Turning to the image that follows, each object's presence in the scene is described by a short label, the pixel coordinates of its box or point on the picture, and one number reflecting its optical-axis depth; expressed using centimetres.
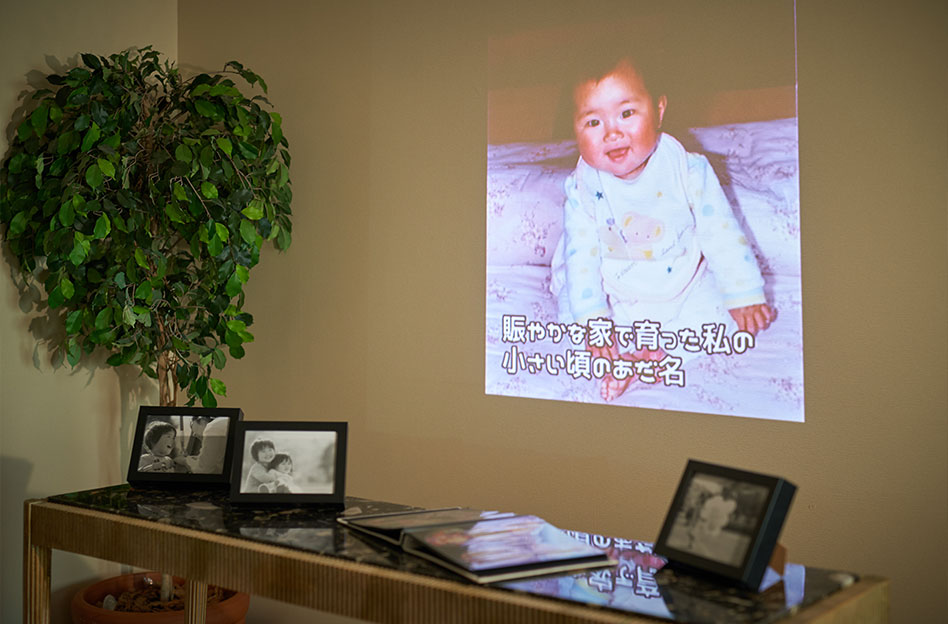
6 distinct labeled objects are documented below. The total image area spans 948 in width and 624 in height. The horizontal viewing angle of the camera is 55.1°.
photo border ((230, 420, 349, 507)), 202
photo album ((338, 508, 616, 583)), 158
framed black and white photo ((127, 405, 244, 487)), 220
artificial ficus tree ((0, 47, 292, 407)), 305
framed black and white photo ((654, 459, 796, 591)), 147
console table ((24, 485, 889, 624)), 144
